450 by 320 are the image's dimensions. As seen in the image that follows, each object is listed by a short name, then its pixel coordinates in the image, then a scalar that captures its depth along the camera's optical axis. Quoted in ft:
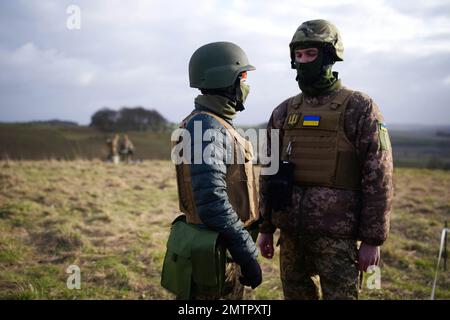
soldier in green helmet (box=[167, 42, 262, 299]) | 7.30
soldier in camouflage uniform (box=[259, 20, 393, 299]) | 8.22
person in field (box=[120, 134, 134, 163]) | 64.59
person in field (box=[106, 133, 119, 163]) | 62.13
